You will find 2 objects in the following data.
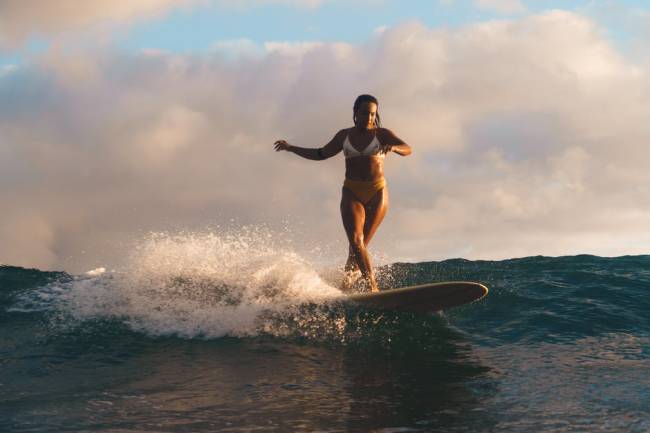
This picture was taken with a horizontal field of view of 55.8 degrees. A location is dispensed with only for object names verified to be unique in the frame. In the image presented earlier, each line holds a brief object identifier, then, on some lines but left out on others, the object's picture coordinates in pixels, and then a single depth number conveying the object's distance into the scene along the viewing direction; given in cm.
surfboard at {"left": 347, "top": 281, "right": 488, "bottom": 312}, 745
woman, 831
